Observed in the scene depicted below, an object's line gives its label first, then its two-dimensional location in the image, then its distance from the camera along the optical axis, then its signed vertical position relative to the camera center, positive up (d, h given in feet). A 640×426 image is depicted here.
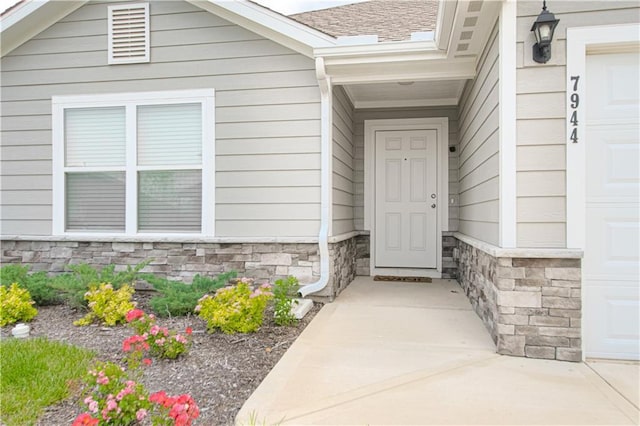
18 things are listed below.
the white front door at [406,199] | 18.20 +0.62
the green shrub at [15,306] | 11.00 -2.66
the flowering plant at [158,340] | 8.39 -2.72
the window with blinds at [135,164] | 14.15 +1.72
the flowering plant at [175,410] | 4.81 -2.46
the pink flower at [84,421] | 4.73 -2.51
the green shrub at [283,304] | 10.90 -2.53
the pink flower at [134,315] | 8.58 -2.27
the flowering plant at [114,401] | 5.23 -2.57
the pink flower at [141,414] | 5.22 -2.67
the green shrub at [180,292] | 11.46 -2.41
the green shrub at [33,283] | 12.55 -2.28
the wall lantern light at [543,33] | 8.29 +3.80
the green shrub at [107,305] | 10.99 -2.62
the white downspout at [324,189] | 13.19 +0.78
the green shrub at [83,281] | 11.87 -2.13
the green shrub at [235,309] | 10.03 -2.49
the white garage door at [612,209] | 8.57 +0.09
